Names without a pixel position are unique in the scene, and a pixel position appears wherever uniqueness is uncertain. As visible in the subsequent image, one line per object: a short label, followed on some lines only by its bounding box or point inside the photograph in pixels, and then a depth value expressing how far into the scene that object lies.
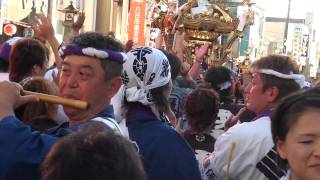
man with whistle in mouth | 2.71
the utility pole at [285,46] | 59.05
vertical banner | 20.47
